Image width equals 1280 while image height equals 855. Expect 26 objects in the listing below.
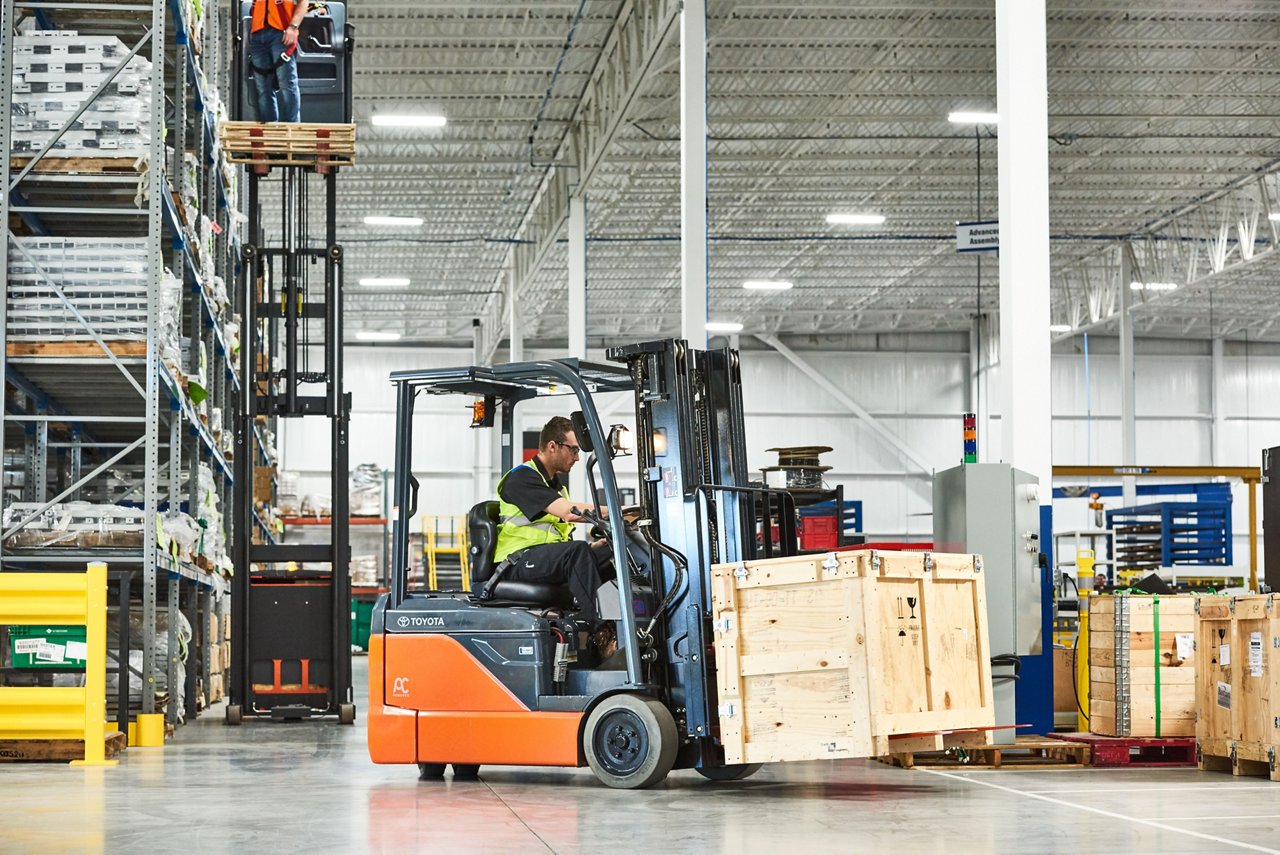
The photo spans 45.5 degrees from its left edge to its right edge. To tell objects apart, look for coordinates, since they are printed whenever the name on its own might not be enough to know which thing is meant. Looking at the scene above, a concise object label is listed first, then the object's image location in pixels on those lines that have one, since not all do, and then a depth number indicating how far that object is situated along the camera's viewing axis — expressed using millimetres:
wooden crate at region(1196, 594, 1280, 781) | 8070
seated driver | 7746
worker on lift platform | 11602
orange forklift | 7422
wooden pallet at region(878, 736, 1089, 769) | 8797
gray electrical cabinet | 8680
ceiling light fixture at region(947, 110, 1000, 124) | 21547
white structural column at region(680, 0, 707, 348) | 14203
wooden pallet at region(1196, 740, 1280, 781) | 8070
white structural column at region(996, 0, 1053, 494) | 9336
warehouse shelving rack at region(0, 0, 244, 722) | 10055
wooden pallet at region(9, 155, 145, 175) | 10185
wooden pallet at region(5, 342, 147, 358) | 10055
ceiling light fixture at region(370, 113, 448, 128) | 22250
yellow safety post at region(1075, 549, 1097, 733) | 9609
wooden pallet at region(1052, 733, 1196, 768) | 8844
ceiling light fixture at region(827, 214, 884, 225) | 28844
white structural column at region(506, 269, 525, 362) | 29297
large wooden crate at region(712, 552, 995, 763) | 6785
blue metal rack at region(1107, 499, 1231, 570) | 20125
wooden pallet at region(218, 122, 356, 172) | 11469
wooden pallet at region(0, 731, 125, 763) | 8977
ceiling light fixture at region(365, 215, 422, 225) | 28188
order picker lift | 11648
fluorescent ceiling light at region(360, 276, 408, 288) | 33469
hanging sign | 16234
